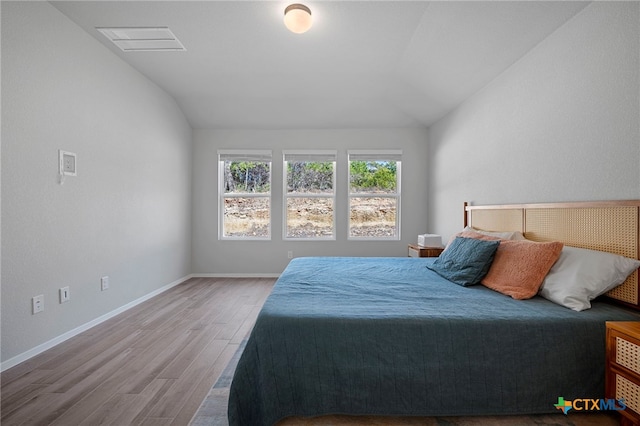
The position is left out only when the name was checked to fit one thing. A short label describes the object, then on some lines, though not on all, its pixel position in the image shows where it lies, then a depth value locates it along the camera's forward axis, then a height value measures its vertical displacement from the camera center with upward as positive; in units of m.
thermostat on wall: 2.23 +0.40
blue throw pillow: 2.00 -0.39
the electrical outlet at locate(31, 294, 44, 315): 2.03 -0.70
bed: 1.32 -0.74
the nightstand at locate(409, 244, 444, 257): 3.46 -0.50
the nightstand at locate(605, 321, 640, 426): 1.15 -0.68
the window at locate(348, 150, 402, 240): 4.56 +0.21
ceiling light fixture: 2.13 +1.53
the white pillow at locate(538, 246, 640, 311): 1.53 -0.39
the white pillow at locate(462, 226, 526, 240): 2.32 -0.21
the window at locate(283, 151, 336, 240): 4.57 +0.19
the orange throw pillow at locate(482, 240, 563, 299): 1.72 -0.38
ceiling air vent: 2.51 +1.67
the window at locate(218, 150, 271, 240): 4.57 +0.18
